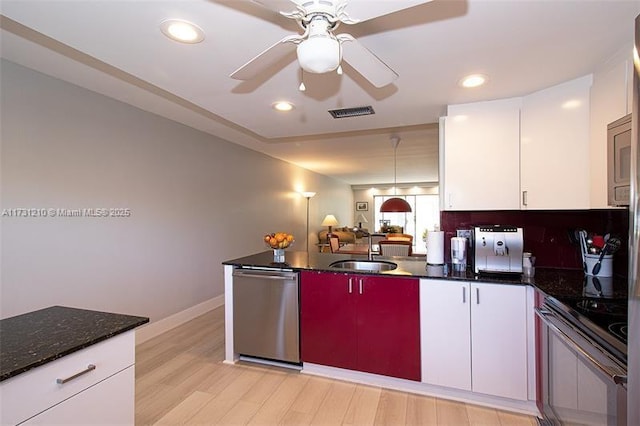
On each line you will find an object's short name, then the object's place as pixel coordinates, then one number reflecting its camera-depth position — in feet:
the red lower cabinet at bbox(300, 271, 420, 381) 7.43
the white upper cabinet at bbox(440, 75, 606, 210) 6.83
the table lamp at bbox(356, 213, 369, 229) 37.73
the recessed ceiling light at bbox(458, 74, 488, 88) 6.66
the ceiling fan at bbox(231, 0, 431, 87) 3.56
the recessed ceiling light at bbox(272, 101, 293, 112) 8.27
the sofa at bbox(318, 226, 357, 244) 27.23
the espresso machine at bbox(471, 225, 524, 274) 7.30
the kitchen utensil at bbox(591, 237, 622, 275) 6.64
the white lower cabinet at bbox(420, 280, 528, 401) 6.69
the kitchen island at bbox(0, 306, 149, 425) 3.15
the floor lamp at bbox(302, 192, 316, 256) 23.73
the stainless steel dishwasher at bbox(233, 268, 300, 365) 8.42
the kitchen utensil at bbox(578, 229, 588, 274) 7.16
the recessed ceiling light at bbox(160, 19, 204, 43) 4.83
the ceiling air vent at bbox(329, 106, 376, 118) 8.75
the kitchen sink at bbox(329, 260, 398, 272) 8.86
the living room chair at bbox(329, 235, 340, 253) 18.95
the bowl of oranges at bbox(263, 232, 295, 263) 9.37
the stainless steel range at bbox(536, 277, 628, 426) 3.70
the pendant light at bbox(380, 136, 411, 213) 17.29
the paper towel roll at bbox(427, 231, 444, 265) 8.33
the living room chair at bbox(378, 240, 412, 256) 15.55
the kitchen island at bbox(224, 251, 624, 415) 6.69
